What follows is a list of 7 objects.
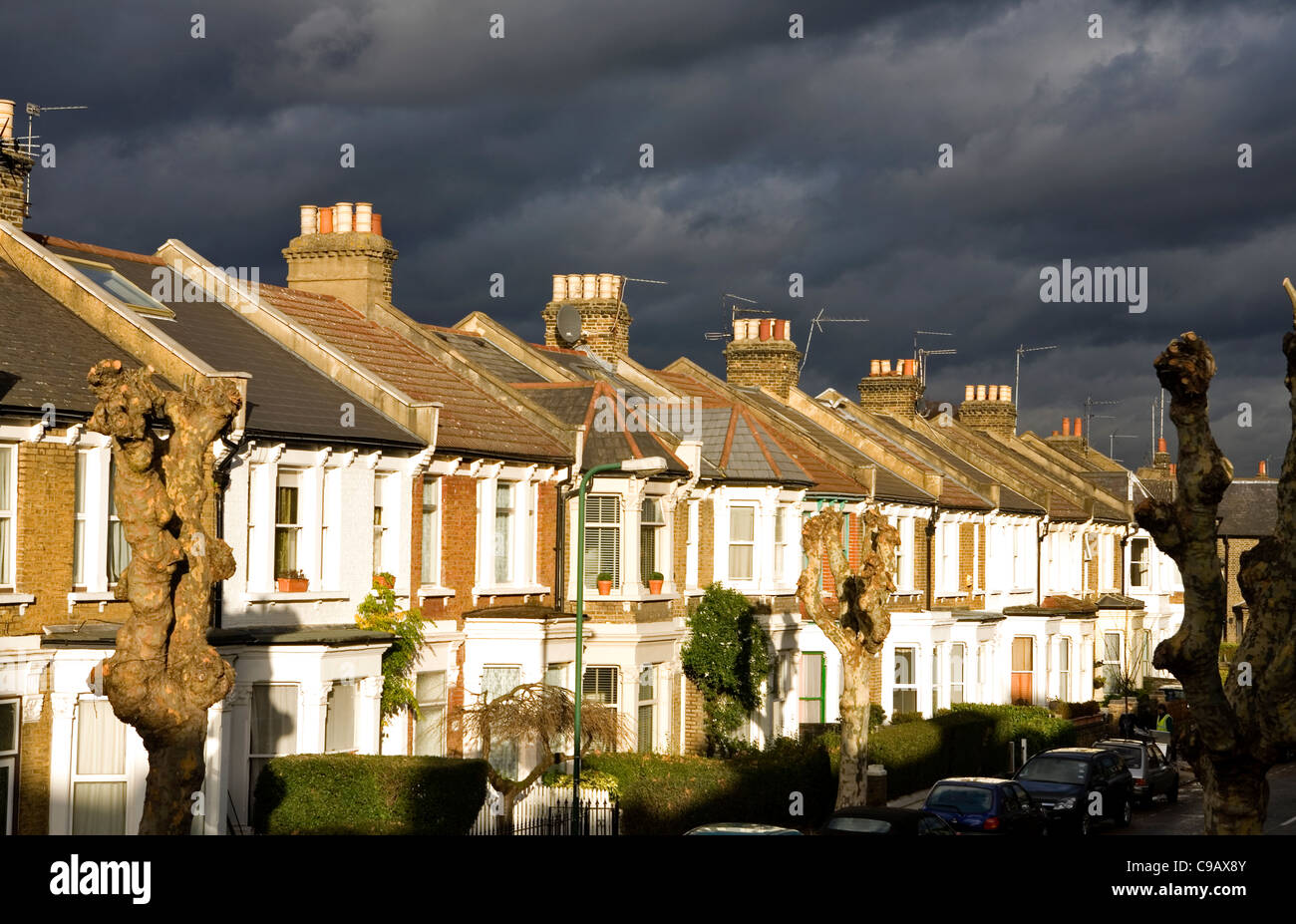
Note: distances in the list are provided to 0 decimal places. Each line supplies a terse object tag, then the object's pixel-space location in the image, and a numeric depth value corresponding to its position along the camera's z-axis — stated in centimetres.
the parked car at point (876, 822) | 2222
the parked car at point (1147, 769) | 3641
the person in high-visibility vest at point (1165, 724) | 5169
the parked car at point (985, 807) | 2673
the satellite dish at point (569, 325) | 4234
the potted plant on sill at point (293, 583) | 2509
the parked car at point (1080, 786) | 3120
